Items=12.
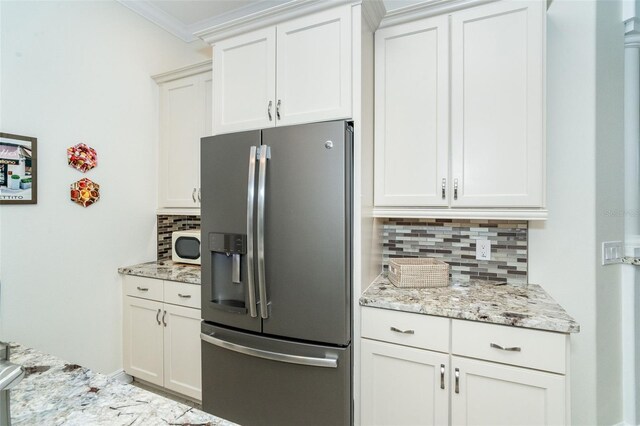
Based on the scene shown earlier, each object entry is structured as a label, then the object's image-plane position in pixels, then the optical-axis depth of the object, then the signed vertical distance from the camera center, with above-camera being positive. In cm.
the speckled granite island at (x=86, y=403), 64 -43
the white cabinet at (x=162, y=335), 206 -87
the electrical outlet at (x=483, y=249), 187 -23
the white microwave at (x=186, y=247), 231 -27
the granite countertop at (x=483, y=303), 128 -43
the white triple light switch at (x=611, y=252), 163 -21
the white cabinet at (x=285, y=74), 159 +77
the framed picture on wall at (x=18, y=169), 170 +24
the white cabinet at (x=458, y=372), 125 -72
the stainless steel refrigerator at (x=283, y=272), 147 -30
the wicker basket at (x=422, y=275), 170 -35
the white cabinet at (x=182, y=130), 235 +64
